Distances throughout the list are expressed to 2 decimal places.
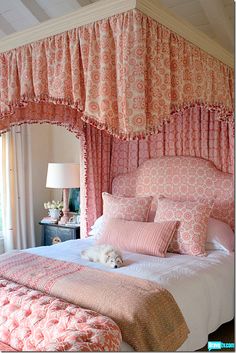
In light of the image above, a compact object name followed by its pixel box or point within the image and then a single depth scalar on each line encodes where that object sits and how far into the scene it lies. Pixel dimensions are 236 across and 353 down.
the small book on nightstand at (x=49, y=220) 4.04
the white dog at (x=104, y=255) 2.39
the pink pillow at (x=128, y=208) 3.18
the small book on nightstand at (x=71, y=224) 3.88
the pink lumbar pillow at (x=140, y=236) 2.71
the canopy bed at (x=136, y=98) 1.78
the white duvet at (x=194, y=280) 2.10
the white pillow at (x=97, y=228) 3.20
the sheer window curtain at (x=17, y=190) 4.00
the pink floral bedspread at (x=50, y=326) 1.44
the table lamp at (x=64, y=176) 3.92
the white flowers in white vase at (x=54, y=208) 4.07
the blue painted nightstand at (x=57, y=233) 3.85
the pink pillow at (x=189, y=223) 2.75
